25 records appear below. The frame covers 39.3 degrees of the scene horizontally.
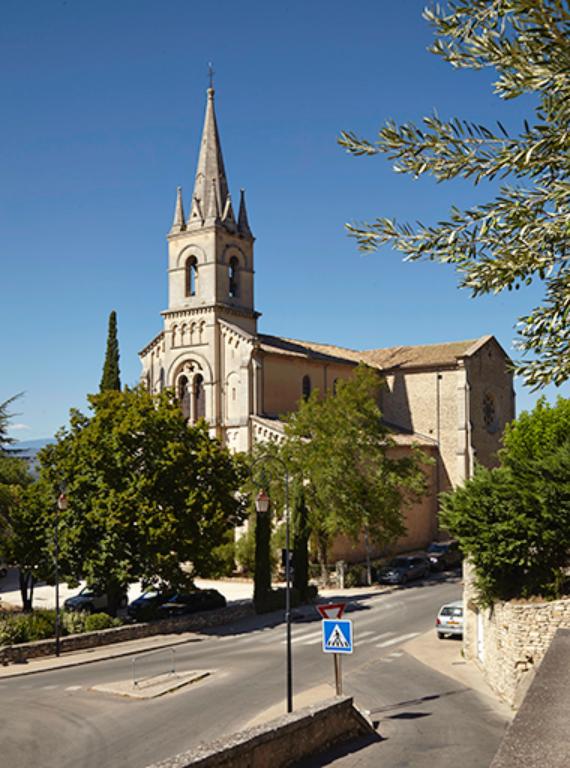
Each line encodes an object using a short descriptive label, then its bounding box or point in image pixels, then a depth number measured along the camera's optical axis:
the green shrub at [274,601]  35.28
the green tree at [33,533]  30.56
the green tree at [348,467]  39.72
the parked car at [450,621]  27.28
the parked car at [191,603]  32.28
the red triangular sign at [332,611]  16.78
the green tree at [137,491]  29.53
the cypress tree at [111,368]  51.31
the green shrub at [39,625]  27.20
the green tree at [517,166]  7.95
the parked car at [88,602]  33.75
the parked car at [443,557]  44.59
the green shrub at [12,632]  26.12
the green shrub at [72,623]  28.47
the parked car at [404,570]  40.78
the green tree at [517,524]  19.97
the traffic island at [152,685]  20.72
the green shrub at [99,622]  28.98
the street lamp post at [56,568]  26.23
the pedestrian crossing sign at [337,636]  16.08
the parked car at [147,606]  31.20
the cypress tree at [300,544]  37.34
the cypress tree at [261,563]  35.03
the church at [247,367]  47.75
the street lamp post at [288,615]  17.54
